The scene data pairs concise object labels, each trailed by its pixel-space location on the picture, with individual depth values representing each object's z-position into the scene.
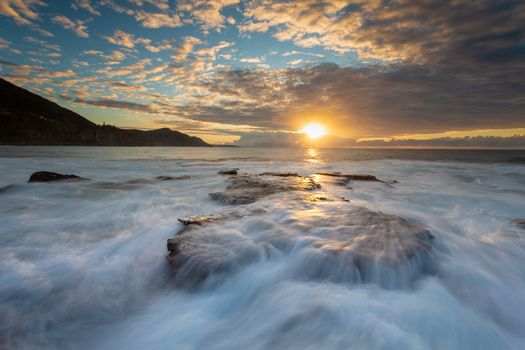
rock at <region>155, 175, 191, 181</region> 14.29
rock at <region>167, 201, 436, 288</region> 3.54
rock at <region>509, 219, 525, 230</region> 6.33
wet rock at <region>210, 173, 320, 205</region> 7.76
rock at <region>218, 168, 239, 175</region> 16.08
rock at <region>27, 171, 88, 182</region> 11.37
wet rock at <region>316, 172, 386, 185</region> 13.26
